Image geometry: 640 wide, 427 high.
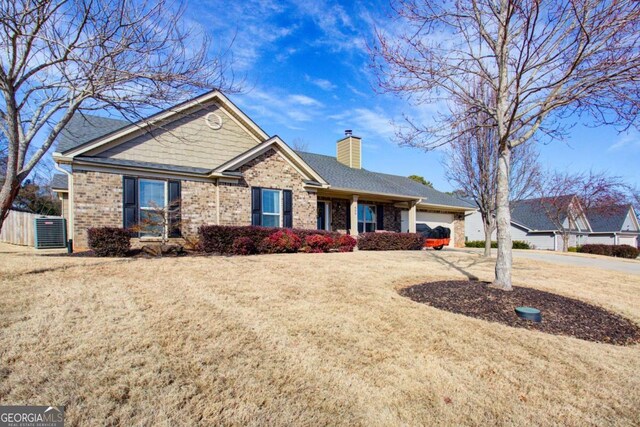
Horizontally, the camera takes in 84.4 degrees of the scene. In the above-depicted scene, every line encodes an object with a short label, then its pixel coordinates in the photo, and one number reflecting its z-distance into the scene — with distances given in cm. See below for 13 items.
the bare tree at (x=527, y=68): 504
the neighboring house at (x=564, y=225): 2916
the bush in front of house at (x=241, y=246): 1102
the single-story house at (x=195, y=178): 1129
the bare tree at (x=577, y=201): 2634
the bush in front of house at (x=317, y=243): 1276
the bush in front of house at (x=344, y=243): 1380
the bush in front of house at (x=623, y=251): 2633
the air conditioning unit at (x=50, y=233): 1281
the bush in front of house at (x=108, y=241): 930
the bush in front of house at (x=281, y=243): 1170
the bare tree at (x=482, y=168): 1293
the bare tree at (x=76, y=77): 612
